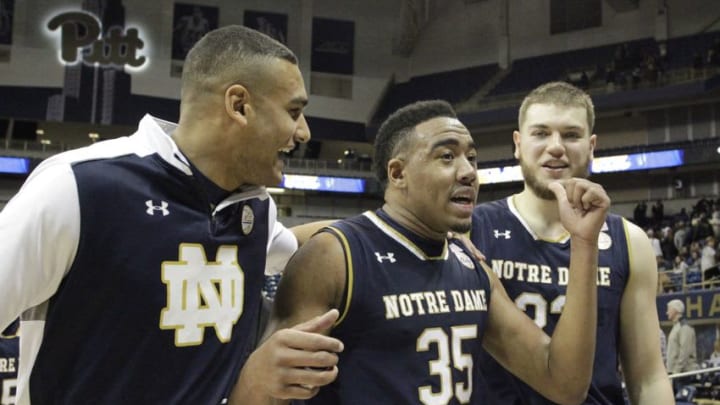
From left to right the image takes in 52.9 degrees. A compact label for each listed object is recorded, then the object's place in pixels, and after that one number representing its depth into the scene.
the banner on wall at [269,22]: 28.70
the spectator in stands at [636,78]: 23.00
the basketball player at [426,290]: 2.31
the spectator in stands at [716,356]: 10.34
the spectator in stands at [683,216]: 19.76
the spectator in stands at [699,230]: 17.31
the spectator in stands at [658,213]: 21.20
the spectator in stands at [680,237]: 17.67
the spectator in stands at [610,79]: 23.39
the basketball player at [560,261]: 2.90
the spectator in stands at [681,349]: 10.67
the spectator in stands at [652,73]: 22.94
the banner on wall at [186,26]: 28.20
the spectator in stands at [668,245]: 18.16
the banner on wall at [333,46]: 29.25
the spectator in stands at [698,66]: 21.98
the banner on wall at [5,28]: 26.77
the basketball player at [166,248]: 1.79
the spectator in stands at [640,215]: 21.62
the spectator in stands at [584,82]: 23.67
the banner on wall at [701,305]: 12.29
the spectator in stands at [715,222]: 17.13
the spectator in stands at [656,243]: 17.41
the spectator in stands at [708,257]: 14.94
